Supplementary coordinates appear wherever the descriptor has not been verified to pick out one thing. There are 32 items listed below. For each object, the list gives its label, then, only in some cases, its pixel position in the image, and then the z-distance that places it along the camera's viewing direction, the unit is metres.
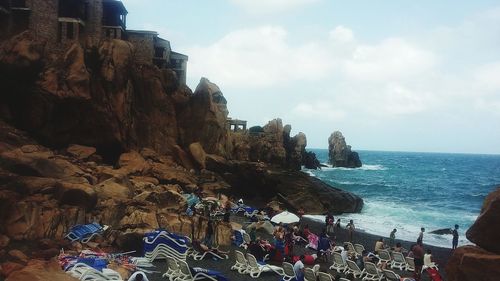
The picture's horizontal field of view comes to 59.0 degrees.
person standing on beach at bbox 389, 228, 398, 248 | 26.80
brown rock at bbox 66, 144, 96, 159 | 32.88
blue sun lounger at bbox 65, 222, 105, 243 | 17.88
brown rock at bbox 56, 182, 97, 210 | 19.62
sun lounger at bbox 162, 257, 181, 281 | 15.09
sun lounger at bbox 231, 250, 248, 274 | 17.06
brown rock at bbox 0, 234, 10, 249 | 15.25
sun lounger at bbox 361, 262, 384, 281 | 17.70
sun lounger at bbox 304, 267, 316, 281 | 15.29
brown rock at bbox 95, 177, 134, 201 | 23.45
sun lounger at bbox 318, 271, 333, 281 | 14.62
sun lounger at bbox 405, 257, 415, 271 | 20.67
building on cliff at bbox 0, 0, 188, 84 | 33.19
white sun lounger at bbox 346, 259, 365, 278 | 18.14
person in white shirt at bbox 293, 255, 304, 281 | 15.26
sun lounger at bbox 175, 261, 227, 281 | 14.49
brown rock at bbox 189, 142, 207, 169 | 44.84
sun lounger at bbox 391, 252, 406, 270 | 20.96
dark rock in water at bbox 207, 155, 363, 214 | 44.53
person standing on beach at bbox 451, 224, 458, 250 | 26.77
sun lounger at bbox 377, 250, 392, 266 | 21.36
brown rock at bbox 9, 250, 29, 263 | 13.99
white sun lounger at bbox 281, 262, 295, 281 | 16.08
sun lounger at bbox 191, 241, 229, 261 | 18.91
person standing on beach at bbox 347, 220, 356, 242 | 28.67
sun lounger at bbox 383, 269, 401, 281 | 16.64
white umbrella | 25.39
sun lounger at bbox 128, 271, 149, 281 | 12.16
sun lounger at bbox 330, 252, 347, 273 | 19.14
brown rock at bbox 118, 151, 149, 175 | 34.46
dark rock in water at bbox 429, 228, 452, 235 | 36.97
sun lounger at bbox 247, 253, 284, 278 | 16.81
